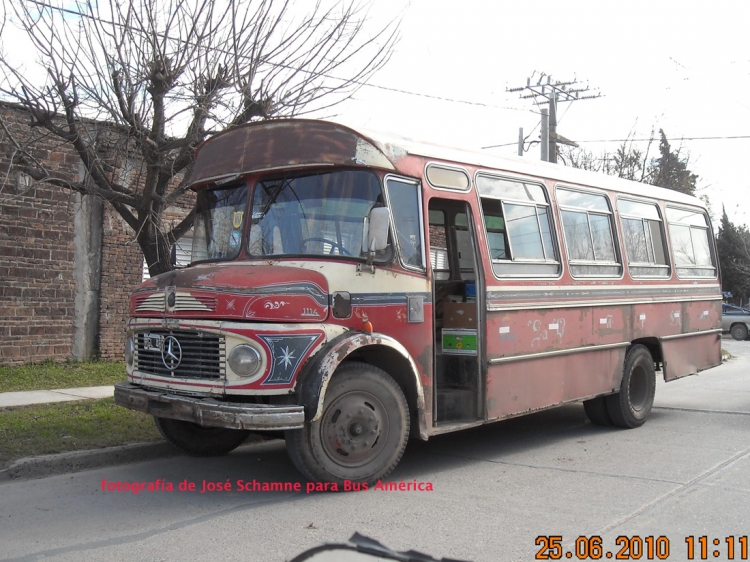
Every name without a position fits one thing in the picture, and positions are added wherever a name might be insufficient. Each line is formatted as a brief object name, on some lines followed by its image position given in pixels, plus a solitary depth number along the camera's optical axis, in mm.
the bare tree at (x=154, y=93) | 8469
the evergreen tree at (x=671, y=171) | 28188
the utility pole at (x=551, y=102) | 22688
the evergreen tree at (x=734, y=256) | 40688
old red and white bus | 5801
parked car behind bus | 30547
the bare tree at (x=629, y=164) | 28125
